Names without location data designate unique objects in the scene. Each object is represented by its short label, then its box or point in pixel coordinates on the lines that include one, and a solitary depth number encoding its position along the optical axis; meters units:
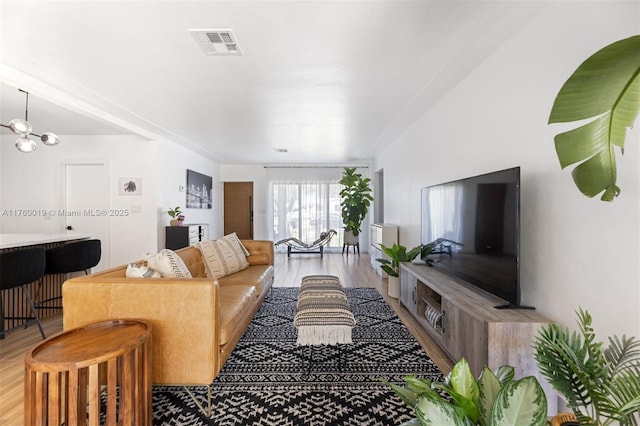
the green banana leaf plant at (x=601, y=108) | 0.63
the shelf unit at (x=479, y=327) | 1.61
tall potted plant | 7.01
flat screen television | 1.79
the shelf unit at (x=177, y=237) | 5.00
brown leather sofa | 1.69
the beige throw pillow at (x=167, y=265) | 2.13
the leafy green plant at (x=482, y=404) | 0.73
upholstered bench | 2.09
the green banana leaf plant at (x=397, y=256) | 3.50
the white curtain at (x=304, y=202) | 8.05
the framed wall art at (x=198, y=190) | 6.20
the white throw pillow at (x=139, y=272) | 1.89
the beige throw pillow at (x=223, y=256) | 3.21
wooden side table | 1.22
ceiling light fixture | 2.88
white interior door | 5.00
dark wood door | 8.26
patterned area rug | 1.71
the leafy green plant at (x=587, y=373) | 0.86
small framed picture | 4.96
